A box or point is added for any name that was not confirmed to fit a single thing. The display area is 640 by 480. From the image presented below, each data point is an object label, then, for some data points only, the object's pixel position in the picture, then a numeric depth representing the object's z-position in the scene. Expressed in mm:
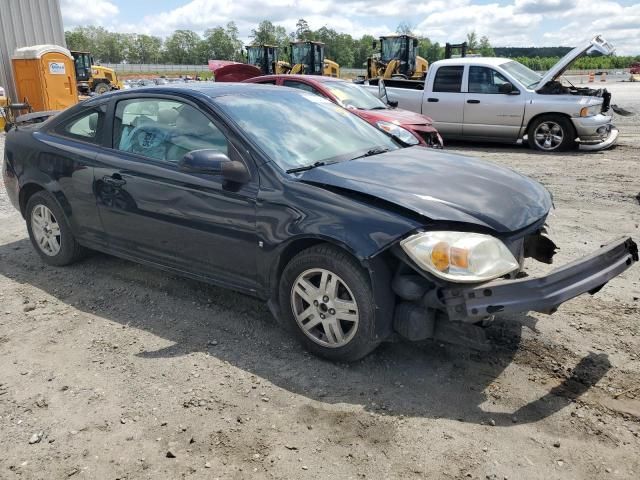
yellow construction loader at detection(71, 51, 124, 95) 28917
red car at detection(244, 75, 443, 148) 8461
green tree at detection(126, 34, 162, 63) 125500
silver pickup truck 10570
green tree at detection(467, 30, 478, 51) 101550
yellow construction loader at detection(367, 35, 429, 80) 20875
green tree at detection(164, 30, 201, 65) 121312
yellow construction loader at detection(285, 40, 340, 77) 24047
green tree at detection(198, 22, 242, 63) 118438
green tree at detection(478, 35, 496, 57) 106594
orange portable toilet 14570
